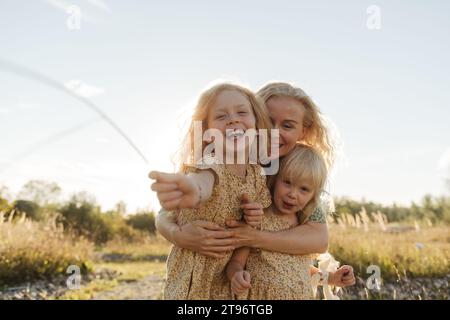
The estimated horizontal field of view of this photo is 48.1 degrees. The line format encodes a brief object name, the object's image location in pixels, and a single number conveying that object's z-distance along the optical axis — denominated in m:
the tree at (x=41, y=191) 20.23
